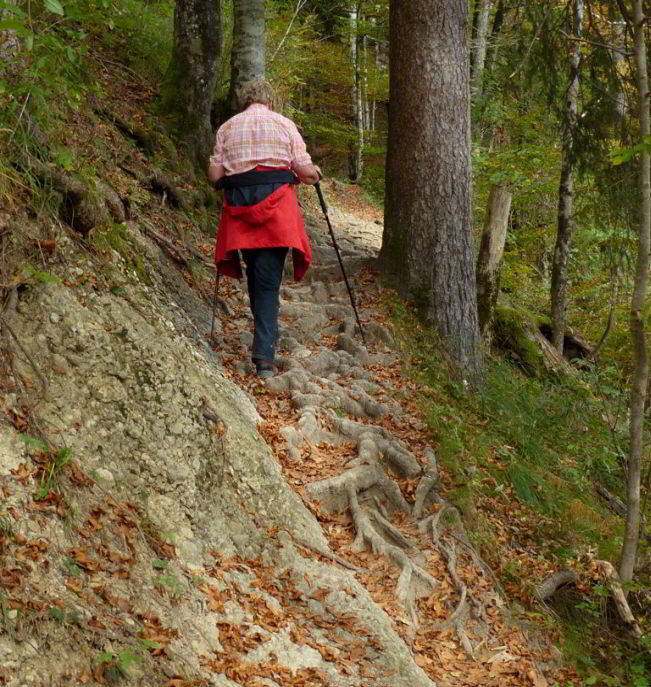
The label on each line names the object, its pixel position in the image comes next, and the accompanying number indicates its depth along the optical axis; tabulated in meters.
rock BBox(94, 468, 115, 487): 3.93
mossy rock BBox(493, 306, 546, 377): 10.53
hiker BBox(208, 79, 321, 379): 5.95
